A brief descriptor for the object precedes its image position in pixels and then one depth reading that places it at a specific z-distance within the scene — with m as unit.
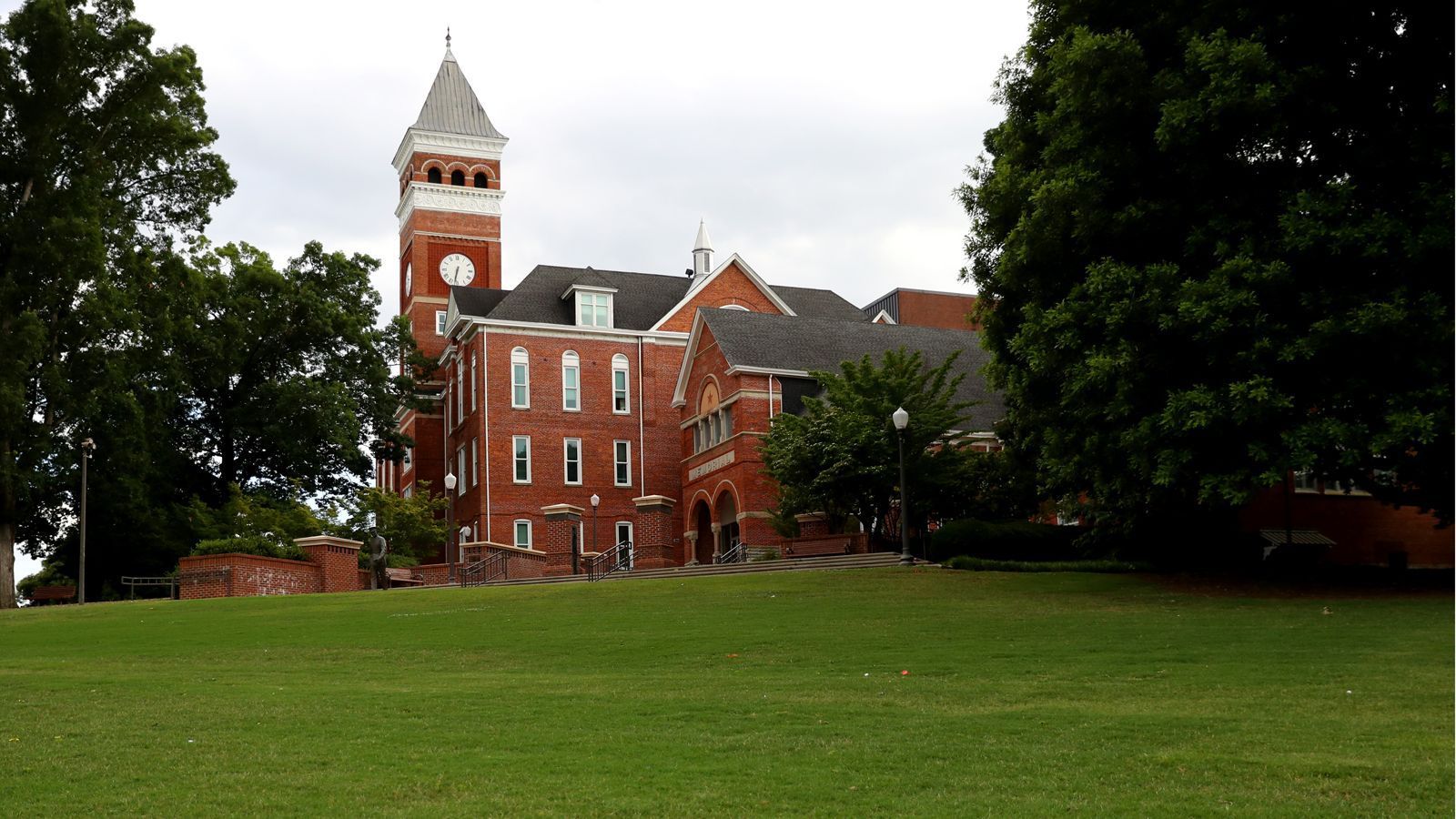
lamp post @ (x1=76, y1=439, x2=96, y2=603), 35.56
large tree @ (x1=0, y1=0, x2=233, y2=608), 34.59
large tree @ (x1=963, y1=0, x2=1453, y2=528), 21.75
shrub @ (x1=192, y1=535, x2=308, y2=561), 37.00
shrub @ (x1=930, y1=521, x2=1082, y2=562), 36.19
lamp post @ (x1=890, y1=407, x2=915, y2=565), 31.52
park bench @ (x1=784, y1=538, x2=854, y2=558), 40.72
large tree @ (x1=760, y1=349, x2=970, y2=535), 40.97
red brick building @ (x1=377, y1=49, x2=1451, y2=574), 52.28
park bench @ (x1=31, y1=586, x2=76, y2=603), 46.62
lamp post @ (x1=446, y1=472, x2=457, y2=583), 45.12
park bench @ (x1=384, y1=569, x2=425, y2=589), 43.16
